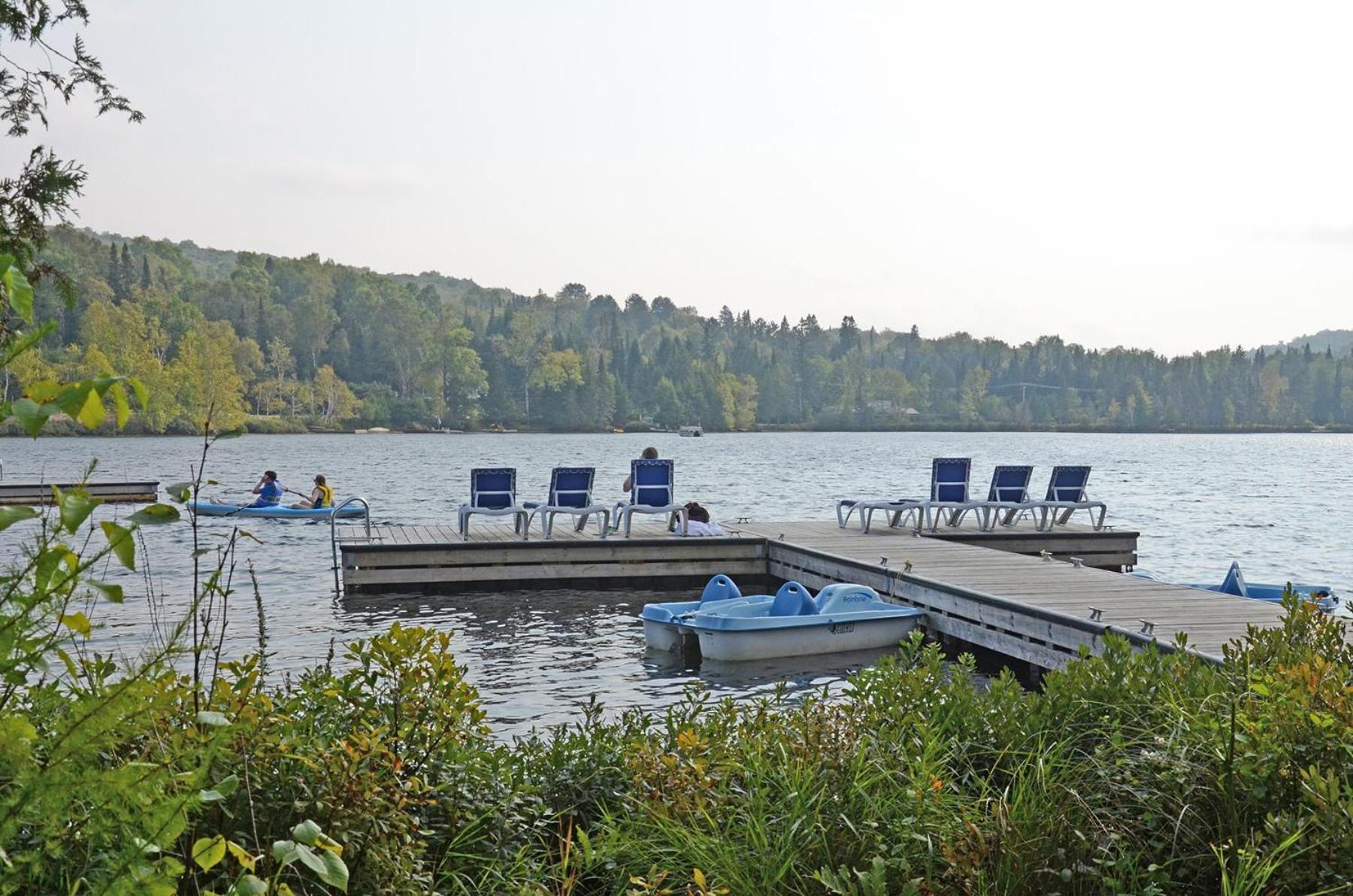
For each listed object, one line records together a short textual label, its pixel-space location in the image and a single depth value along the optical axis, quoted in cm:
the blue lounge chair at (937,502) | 1708
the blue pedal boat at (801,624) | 1098
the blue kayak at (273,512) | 2559
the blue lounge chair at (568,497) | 1559
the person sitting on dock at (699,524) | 1641
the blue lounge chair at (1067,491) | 1755
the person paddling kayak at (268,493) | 2634
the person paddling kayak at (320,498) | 2470
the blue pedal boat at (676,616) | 1155
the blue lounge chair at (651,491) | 1573
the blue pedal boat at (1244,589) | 1284
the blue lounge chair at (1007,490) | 1761
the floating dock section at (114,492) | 2712
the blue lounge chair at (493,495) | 1547
